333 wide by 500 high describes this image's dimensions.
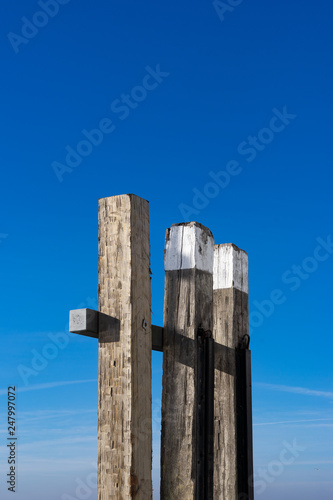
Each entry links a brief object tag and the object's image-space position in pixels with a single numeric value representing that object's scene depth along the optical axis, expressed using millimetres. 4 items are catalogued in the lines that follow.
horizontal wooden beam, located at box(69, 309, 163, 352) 4059
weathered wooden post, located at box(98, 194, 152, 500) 4020
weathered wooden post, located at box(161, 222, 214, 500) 4469
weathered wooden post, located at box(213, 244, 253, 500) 5383
